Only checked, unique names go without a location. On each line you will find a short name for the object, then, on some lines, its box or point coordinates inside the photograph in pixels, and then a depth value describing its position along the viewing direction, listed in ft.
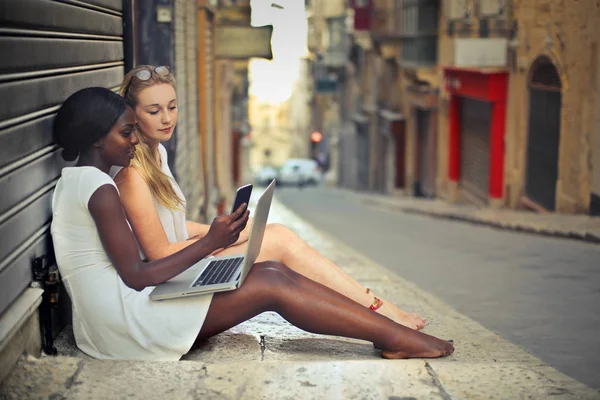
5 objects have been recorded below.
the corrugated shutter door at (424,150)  80.84
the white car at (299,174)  151.74
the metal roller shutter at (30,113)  11.72
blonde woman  13.58
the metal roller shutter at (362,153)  111.55
